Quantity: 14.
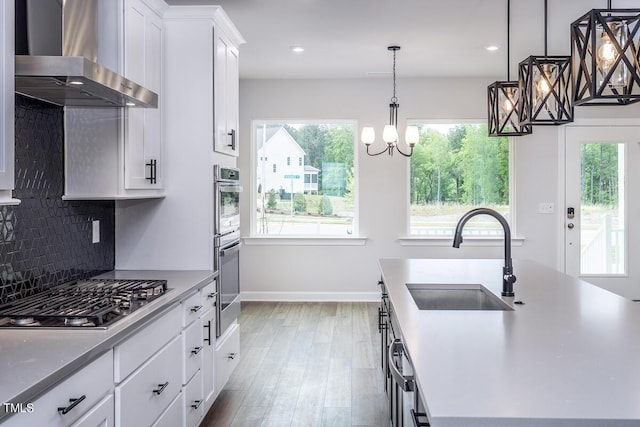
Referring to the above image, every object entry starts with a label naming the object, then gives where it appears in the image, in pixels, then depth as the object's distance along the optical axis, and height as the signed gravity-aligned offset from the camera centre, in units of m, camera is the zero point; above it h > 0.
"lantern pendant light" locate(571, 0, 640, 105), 1.66 +0.51
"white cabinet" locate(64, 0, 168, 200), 2.52 +0.39
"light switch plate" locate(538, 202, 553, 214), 6.04 -0.01
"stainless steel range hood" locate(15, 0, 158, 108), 1.83 +0.53
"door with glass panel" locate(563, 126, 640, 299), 5.92 +0.04
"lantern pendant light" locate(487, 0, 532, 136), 2.89 +0.58
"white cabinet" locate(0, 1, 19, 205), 1.57 +0.33
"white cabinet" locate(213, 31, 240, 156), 3.21 +0.76
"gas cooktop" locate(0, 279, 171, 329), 1.82 -0.39
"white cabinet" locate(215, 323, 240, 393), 3.16 -0.96
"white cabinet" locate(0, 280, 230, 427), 1.45 -0.64
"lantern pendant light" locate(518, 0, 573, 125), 2.40 +0.56
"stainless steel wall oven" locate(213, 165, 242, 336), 3.13 -0.23
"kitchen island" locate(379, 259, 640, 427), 1.09 -0.42
